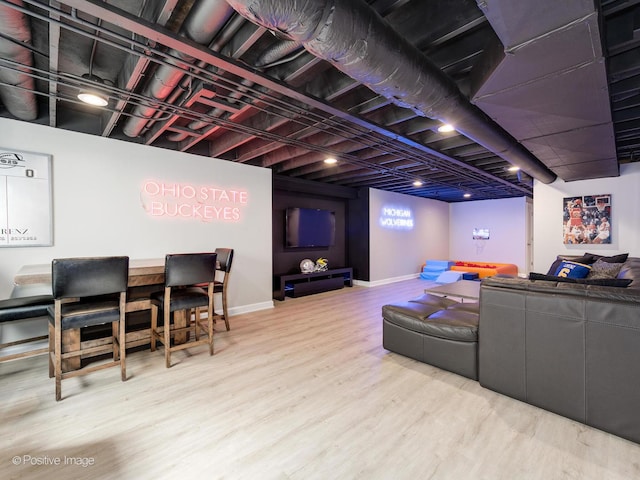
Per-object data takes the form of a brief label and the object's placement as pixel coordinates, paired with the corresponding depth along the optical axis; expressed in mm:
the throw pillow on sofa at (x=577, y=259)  4906
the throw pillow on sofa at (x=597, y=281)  2158
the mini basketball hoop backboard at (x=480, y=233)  9797
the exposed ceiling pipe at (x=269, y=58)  1971
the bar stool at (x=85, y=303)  2302
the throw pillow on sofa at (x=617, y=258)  4480
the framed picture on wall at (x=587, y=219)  5211
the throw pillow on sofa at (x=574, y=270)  4070
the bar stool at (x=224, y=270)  3988
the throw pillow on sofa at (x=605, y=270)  3883
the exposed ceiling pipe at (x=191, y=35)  1662
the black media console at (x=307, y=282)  6125
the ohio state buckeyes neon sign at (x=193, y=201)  4055
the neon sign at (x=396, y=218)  8148
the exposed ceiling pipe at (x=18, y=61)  1738
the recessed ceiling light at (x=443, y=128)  3192
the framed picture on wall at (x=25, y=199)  3088
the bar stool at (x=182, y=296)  2871
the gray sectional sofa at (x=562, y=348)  1850
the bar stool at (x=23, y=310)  2585
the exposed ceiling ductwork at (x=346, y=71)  1511
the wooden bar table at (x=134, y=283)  2607
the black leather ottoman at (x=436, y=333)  2613
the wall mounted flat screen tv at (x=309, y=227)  6461
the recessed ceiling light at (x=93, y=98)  2562
